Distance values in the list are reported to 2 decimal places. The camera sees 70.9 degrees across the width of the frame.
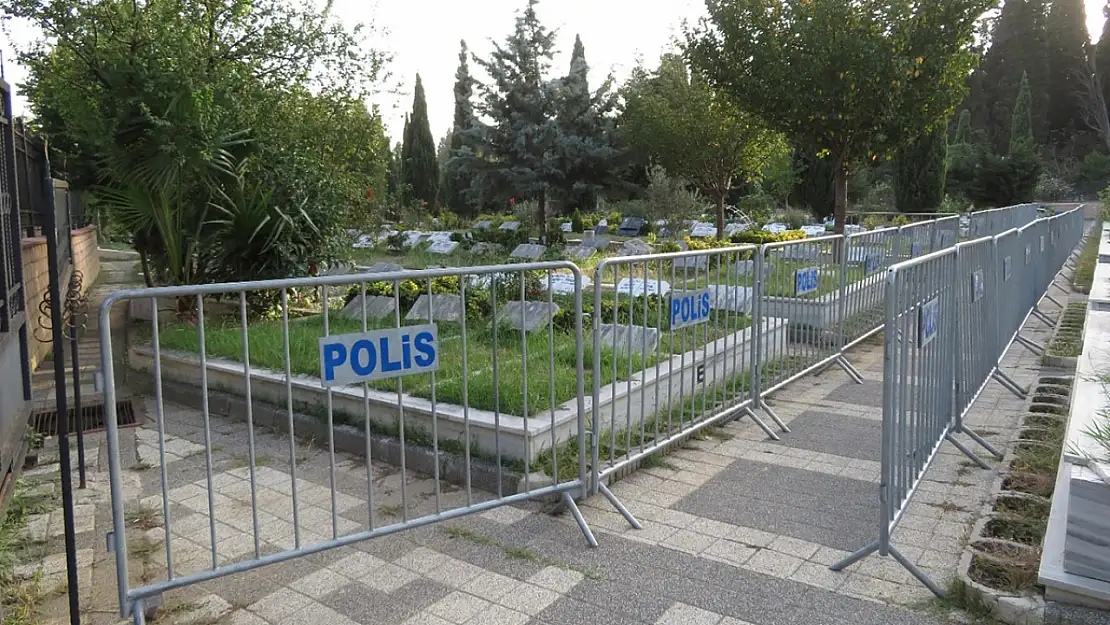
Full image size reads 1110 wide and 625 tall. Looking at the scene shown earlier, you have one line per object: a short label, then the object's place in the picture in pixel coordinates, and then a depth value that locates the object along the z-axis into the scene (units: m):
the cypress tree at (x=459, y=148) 30.97
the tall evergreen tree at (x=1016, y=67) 53.84
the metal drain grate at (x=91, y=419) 6.33
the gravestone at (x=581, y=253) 18.78
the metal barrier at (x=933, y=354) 3.72
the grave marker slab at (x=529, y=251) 19.52
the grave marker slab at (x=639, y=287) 6.19
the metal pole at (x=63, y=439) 3.09
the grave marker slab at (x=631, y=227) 28.47
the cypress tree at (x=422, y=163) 45.56
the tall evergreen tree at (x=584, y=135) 28.67
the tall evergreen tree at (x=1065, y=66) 52.53
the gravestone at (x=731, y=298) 6.00
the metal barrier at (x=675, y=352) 4.90
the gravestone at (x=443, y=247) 21.24
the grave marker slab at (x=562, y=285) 9.55
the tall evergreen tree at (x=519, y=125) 28.64
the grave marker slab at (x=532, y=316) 7.86
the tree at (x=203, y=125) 8.64
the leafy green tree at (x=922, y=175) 33.66
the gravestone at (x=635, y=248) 18.49
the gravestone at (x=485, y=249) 20.56
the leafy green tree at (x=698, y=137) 20.58
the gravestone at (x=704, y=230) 25.53
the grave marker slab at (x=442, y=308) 8.58
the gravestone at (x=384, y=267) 13.87
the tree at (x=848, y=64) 13.29
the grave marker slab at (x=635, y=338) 5.68
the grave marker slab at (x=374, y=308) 8.92
